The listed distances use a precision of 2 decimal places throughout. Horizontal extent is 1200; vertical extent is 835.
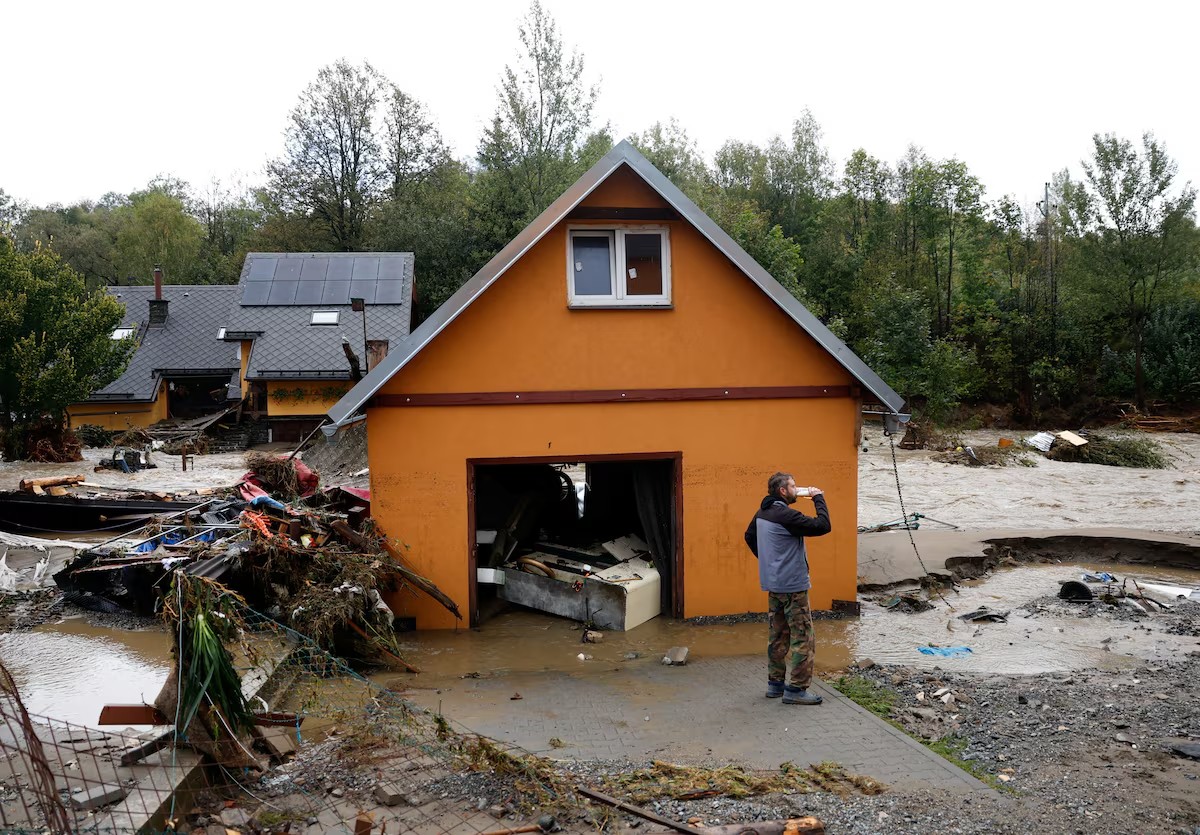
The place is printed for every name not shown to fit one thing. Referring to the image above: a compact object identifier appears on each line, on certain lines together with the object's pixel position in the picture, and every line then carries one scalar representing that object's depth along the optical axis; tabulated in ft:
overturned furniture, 36.01
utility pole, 127.85
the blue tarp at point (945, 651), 32.76
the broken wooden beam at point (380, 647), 30.22
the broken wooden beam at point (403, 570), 33.37
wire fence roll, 15.90
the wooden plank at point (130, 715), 18.25
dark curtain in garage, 38.14
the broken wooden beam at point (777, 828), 16.11
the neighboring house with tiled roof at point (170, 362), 107.86
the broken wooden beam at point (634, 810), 16.22
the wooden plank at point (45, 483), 53.06
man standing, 25.30
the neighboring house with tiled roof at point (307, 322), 102.73
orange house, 35.22
